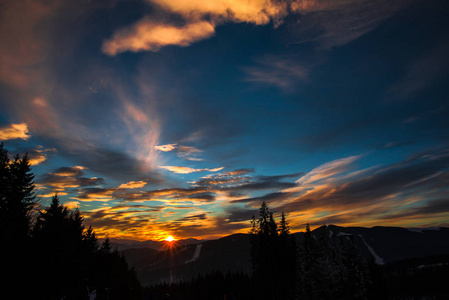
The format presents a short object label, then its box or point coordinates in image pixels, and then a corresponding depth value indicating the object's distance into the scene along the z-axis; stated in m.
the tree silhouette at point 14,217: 22.23
